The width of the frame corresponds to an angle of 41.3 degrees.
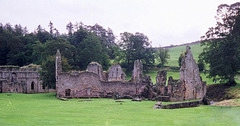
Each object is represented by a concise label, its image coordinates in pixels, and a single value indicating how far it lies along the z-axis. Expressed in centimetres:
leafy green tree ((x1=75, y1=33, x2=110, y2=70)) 6806
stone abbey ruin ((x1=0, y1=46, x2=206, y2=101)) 3638
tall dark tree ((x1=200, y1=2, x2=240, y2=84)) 4284
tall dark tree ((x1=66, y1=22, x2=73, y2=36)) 11235
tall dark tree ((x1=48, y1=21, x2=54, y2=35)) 11350
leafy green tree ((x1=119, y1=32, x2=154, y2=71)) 7238
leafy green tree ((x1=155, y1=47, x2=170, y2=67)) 7528
